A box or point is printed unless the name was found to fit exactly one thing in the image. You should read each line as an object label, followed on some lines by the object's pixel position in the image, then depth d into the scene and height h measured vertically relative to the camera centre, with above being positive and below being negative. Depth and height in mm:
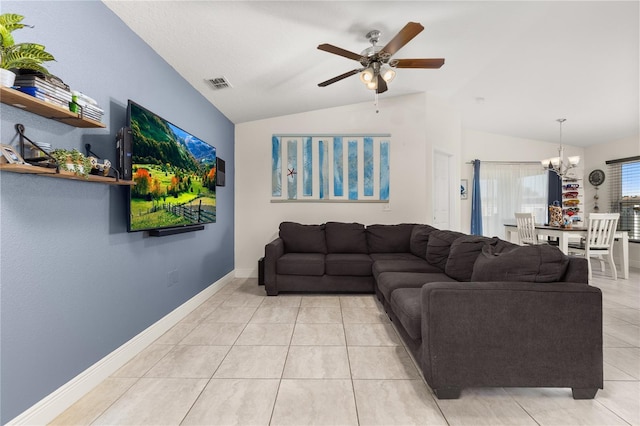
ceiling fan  2354 +1391
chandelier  4838 +923
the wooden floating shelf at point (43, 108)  1255 +524
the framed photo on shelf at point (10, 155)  1254 +259
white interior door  5004 +407
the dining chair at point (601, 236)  4297 -349
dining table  4289 -333
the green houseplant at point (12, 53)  1230 +733
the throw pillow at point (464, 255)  2418 -375
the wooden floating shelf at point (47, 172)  1267 +201
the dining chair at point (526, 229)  4695 -263
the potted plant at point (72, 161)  1470 +277
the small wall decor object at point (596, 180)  5951 +720
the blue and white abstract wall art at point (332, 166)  4699 +787
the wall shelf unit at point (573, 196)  5949 +382
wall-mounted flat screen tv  2127 +349
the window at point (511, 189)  6305 +548
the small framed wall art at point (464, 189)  6305 +548
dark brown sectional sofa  1604 -661
